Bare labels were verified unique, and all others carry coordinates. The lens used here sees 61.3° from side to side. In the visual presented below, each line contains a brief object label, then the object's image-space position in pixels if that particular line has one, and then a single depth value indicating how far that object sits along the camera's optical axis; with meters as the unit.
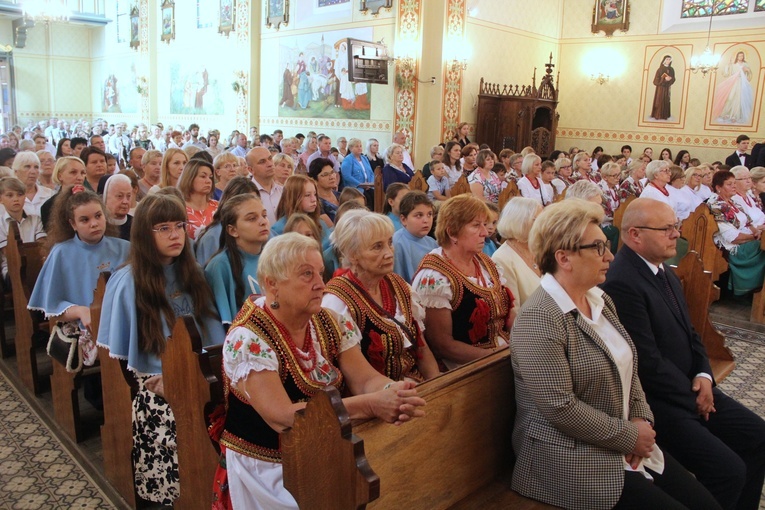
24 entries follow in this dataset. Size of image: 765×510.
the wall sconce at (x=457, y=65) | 12.58
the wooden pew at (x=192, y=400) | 2.25
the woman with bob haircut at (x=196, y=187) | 4.60
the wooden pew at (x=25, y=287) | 4.09
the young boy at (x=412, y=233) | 3.91
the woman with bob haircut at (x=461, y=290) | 2.95
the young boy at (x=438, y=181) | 8.76
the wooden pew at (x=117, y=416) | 2.93
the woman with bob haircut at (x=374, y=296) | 2.55
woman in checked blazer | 2.16
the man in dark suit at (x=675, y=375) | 2.62
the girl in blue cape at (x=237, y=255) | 3.12
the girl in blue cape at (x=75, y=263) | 3.54
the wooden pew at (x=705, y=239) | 6.61
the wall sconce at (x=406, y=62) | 12.45
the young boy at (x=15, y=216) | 4.93
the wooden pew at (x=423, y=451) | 1.76
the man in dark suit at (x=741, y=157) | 11.81
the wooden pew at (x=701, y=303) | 3.66
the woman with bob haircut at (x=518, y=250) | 3.45
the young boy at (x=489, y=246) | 4.52
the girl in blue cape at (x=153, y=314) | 2.83
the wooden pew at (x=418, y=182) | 8.42
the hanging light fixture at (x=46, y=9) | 17.88
